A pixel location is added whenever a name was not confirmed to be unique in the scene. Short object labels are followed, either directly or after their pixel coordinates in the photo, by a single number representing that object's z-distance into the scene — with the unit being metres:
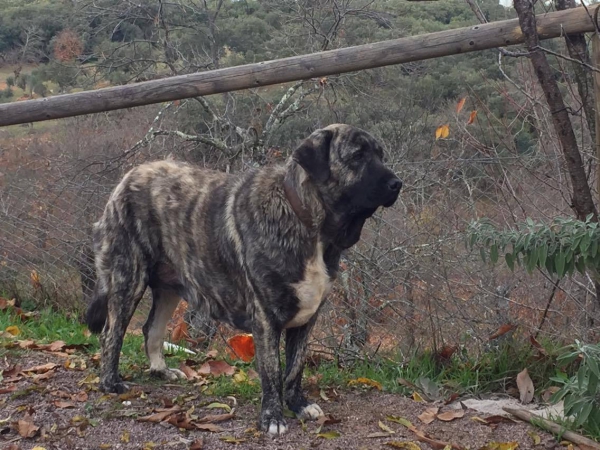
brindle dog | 4.52
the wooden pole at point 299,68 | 4.52
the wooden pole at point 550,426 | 4.06
